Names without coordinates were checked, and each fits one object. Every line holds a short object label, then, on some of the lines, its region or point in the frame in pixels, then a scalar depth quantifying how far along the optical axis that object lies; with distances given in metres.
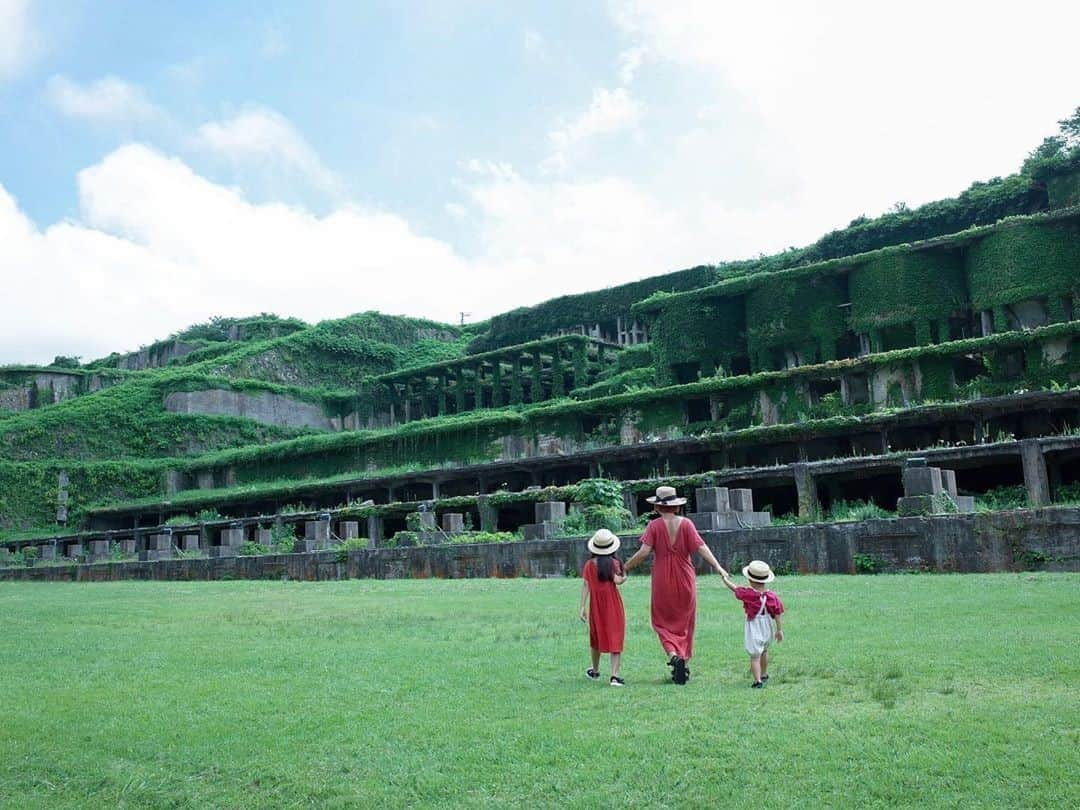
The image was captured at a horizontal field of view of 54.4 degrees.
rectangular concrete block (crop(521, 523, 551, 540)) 23.70
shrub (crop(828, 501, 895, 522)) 21.42
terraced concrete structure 32.34
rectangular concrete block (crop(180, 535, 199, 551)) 36.22
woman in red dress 8.60
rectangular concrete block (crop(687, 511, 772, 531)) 21.08
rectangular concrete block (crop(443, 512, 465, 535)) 27.63
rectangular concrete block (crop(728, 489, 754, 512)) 23.77
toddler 8.10
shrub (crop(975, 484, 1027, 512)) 23.61
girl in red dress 8.82
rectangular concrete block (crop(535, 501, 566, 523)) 24.56
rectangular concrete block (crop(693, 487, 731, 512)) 22.09
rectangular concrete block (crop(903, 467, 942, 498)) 19.50
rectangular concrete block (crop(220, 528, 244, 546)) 32.91
